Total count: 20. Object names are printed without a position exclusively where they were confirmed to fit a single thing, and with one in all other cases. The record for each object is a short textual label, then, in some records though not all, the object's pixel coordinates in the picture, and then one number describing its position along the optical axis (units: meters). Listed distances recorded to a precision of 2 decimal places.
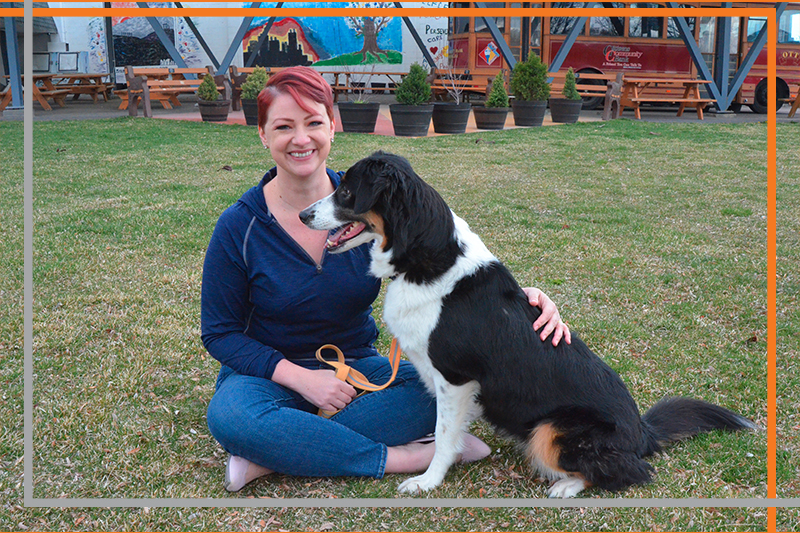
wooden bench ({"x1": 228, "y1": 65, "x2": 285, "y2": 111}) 15.56
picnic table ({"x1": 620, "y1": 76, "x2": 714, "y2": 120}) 14.38
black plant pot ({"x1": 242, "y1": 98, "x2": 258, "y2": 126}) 12.42
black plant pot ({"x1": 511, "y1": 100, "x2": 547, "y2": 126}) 13.01
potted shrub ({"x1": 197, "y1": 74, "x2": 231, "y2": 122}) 13.43
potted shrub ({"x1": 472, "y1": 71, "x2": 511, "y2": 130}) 12.35
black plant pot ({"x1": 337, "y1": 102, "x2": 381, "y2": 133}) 11.40
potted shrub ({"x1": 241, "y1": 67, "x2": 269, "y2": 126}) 12.18
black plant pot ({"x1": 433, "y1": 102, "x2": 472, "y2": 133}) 11.83
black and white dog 2.29
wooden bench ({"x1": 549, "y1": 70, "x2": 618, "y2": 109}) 15.02
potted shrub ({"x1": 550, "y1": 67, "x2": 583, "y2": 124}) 13.82
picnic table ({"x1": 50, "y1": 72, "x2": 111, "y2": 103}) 17.36
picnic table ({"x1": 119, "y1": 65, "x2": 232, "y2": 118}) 13.87
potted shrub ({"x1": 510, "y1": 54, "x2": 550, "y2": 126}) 12.77
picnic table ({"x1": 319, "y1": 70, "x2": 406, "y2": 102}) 21.27
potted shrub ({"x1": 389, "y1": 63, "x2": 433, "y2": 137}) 11.27
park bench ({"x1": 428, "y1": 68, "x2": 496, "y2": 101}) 15.67
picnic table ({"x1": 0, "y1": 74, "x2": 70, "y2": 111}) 15.72
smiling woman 2.38
